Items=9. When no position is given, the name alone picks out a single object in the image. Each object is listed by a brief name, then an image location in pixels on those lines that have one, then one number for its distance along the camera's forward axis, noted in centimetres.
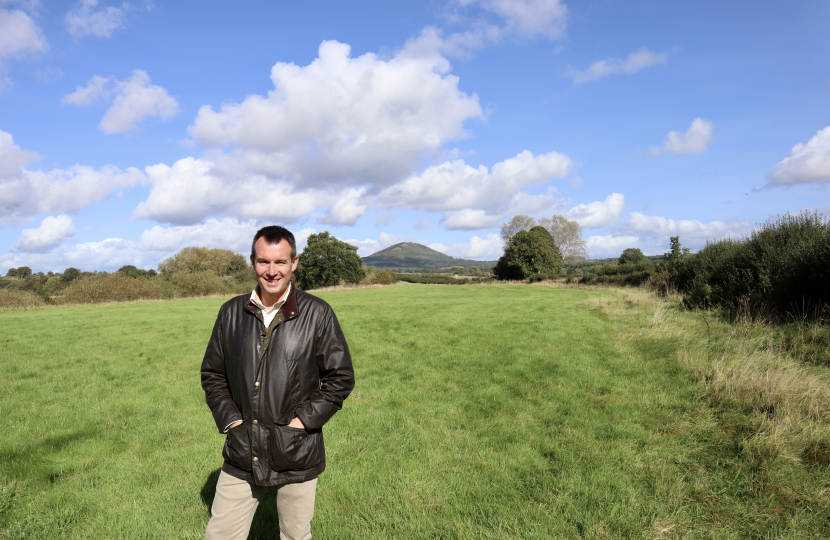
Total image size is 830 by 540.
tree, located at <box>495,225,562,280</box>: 5403
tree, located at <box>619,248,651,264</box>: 6456
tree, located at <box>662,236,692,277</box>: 2935
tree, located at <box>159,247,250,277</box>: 7106
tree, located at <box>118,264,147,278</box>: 6706
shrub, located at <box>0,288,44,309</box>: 2916
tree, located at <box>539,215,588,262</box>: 6341
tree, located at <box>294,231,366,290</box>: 6131
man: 271
